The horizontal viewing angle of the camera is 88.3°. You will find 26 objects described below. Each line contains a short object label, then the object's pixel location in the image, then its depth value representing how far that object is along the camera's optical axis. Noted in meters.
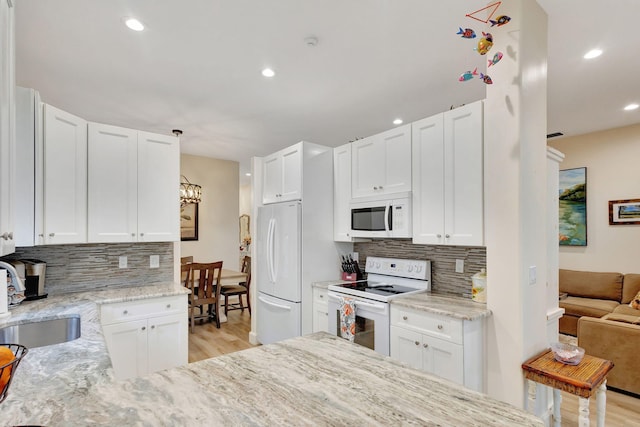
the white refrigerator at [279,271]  3.40
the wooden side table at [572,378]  1.79
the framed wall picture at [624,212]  4.37
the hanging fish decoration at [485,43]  1.79
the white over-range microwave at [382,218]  2.85
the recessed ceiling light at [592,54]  2.53
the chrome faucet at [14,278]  1.79
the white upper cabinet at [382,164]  2.88
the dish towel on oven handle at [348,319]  2.82
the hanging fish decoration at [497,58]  1.87
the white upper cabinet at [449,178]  2.34
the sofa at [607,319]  2.79
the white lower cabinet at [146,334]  2.46
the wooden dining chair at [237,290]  5.21
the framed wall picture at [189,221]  5.82
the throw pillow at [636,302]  3.89
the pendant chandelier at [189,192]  5.46
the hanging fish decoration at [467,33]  1.67
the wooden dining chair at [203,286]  4.41
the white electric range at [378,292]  2.66
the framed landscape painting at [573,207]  4.85
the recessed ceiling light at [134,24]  2.13
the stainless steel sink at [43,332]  1.81
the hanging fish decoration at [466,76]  1.80
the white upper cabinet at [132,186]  2.70
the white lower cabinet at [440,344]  2.13
